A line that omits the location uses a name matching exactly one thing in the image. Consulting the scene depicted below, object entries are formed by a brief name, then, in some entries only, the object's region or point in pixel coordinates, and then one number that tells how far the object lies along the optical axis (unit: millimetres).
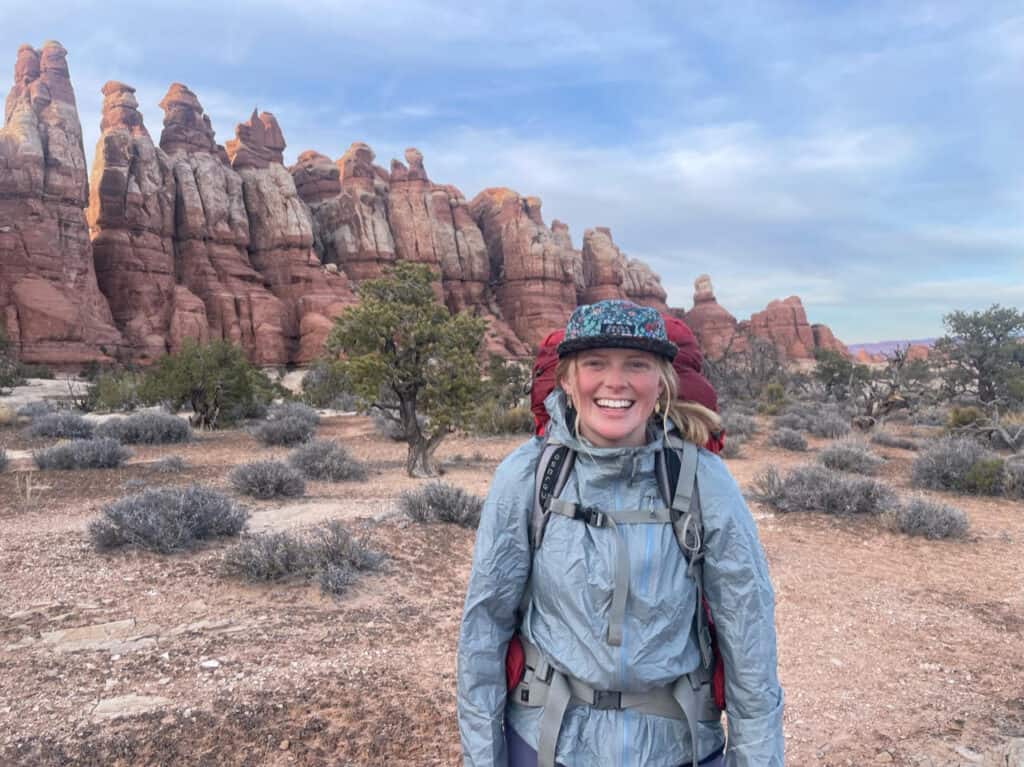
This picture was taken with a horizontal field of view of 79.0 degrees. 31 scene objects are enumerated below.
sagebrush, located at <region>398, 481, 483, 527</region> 6699
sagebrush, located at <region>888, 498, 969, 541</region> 6648
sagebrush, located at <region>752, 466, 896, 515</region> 7629
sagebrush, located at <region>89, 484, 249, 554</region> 5195
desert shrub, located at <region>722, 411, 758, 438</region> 15005
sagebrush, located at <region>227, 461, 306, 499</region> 7656
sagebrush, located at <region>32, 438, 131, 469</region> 9242
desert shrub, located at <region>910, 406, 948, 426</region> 17797
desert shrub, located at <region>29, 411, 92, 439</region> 12641
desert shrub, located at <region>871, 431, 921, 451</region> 13375
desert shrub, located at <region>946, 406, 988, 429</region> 14734
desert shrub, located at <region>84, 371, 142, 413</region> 19297
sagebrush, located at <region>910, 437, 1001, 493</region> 8820
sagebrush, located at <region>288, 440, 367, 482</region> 9375
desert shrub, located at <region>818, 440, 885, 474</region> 10492
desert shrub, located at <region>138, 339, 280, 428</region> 16047
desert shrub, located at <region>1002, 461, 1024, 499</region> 8547
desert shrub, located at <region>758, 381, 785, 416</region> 21734
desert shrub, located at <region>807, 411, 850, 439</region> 15320
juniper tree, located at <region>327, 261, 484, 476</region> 10492
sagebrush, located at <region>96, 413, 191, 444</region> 12523
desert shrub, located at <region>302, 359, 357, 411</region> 23375
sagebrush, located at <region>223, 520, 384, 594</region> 4695
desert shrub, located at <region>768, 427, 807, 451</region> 13243
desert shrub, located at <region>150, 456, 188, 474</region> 9435
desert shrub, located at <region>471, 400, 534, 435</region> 16250
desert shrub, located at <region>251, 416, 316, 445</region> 12812
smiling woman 1495
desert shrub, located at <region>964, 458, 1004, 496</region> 8727
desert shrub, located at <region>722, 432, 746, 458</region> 12398
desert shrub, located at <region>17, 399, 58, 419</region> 16816
